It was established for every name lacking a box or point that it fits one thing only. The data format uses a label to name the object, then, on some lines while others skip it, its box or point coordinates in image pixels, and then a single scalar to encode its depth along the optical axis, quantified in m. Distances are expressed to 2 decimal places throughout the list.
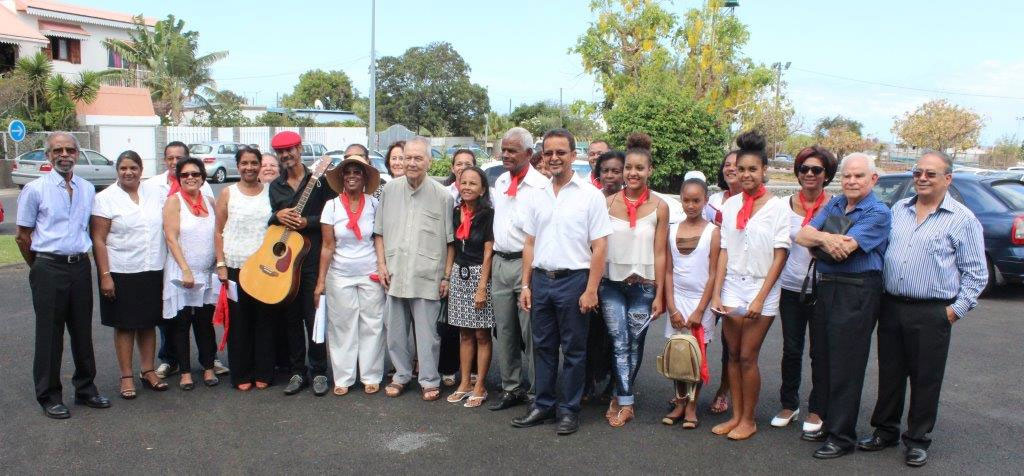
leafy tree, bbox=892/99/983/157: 34.72
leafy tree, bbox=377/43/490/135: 58.56
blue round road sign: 20.06
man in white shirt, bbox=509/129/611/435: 4.83
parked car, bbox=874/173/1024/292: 8.68
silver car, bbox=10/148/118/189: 21.95
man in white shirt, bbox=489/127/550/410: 5.09
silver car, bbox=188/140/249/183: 28.80
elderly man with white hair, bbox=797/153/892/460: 4.34
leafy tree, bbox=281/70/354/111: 69.69
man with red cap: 5.62
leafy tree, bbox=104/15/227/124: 38.34
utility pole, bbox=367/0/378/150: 28.38
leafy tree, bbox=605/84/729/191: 17.70
